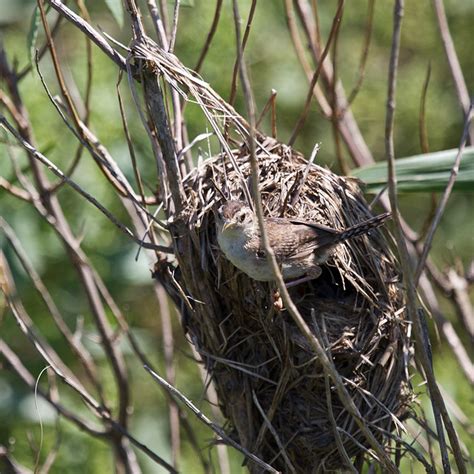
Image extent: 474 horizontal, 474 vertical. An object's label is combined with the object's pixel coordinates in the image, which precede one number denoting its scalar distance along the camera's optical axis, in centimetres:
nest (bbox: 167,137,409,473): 617
